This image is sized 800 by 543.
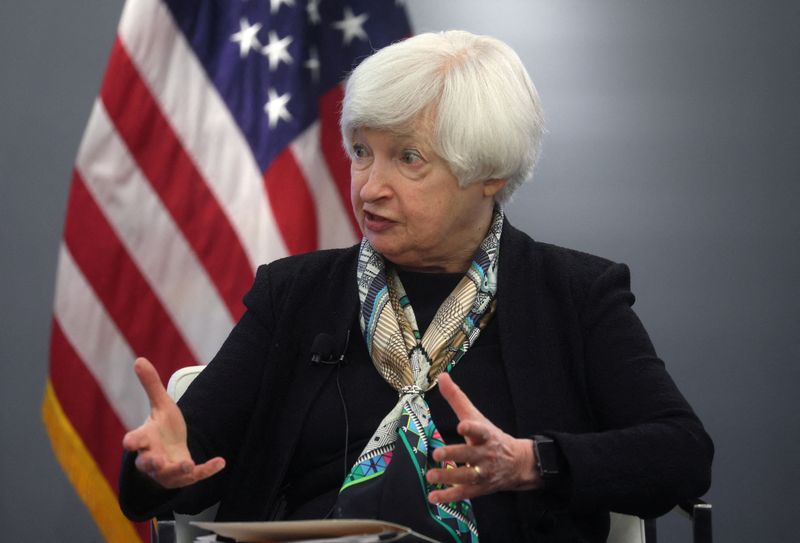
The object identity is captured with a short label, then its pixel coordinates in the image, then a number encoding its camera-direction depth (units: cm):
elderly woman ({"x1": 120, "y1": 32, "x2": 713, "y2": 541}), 314
